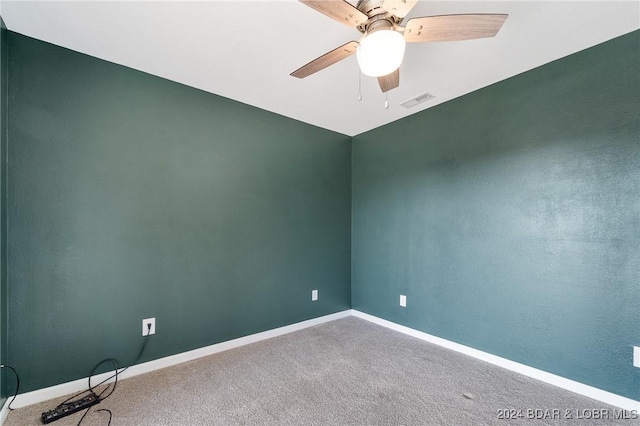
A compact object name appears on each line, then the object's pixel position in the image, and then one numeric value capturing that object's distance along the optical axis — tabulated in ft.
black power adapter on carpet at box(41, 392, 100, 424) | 5.34
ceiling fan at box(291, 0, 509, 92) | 4.17
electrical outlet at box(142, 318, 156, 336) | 7.15
